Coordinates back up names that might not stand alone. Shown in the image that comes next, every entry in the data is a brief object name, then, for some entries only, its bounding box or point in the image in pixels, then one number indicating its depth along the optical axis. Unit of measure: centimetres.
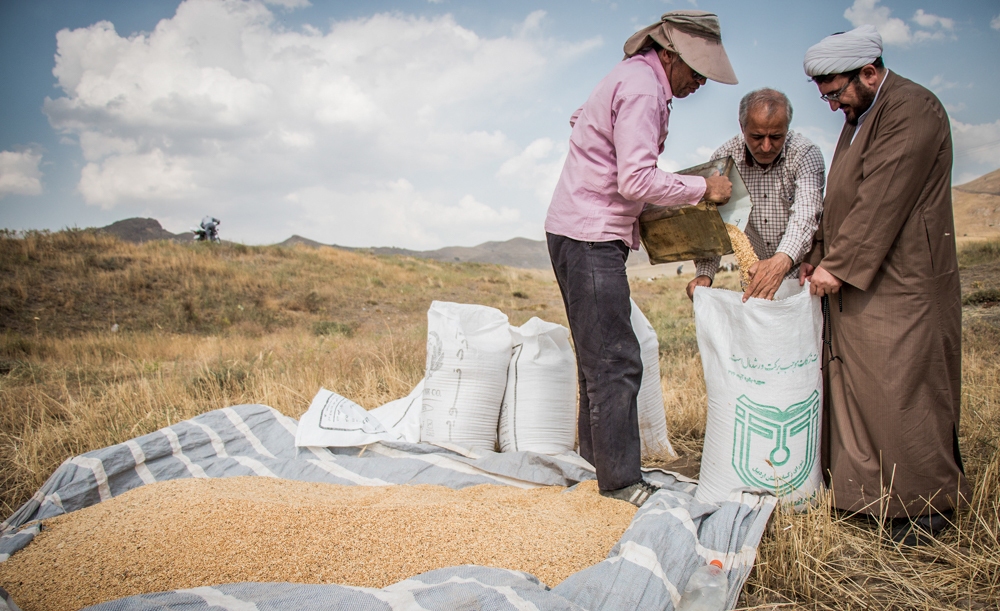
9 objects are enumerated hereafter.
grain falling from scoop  209
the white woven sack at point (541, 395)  280
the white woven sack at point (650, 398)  272
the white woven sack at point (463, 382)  285
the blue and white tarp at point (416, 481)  135
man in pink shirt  197
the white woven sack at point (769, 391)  195
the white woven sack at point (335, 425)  290
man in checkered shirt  198
